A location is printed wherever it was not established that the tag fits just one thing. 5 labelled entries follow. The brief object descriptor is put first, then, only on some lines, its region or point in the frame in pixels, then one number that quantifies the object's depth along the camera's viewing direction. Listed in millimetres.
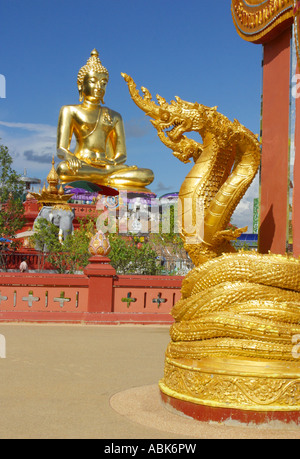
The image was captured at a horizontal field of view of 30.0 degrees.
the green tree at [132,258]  15656
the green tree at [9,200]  21859
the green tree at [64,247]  16578
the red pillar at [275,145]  4836
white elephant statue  22162
